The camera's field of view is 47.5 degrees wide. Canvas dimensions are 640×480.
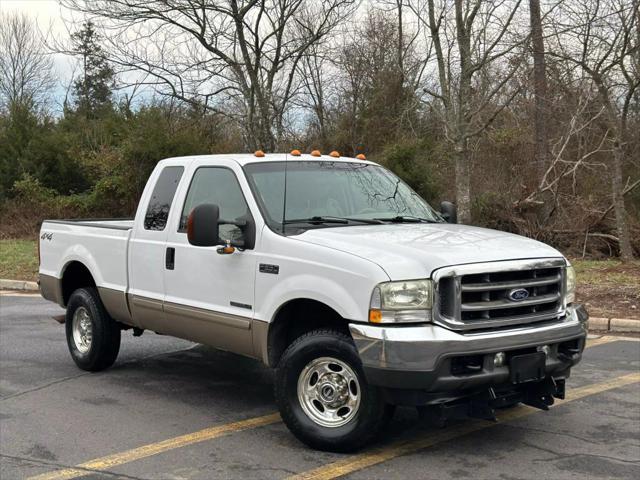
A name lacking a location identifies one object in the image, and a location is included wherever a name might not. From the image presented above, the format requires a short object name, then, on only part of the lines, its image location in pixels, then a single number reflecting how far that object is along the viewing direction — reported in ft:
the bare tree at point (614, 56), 41.50
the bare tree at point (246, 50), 59.77
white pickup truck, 14.26
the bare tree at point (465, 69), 44.79
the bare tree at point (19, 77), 134.12
